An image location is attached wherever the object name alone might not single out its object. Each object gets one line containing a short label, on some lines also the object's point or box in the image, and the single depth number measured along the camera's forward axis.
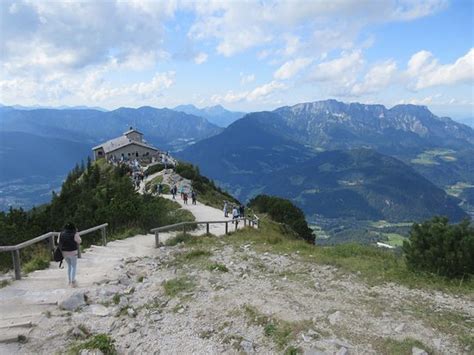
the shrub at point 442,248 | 11.02
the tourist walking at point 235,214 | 27.56
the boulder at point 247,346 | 7.32
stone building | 76.69
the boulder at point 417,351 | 6.99
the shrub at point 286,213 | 39.41
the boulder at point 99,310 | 8.70
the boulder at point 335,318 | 8.22
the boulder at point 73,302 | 8.77
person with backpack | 10.48
